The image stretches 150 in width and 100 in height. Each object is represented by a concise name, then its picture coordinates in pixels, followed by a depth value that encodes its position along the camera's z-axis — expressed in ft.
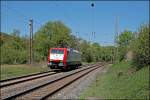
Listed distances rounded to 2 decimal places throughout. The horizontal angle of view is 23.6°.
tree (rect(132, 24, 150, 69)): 93.08
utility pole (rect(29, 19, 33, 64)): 159.71
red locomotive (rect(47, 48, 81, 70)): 141.79
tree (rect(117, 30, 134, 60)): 248.52
